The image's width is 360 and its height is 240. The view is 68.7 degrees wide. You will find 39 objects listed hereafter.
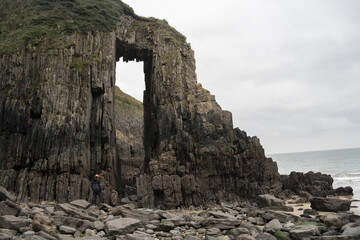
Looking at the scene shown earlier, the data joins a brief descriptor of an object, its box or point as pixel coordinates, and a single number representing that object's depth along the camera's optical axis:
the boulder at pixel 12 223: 10.12
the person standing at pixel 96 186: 21.53
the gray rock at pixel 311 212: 17.75
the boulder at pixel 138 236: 10.66
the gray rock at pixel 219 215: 14.97
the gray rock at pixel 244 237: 10.93
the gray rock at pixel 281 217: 15.50
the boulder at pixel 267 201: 21.54
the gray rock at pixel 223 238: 11.86
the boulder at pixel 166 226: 13.30
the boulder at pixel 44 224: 10.47
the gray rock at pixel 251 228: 12.66
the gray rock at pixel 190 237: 11.47
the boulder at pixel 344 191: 29.78
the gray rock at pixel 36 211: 12.25
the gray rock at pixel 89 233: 11.15
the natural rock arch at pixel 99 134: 23.61
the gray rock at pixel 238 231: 12.60
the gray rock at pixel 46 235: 9.81
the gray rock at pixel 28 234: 9.69
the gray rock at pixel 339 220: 13.52
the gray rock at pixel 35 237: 9.38
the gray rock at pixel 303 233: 11.74
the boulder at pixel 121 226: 11.52
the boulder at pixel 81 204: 16.55
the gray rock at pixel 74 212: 13.08
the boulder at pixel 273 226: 13.07
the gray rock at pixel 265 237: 11.62
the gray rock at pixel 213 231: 12.66
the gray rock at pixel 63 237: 10.07
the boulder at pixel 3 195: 12.84
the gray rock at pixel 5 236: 8.92
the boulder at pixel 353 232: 10.71
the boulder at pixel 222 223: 13.52
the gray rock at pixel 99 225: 12.04
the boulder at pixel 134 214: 14.51
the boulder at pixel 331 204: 18.62
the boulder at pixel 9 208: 11.48
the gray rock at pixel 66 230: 10.92
